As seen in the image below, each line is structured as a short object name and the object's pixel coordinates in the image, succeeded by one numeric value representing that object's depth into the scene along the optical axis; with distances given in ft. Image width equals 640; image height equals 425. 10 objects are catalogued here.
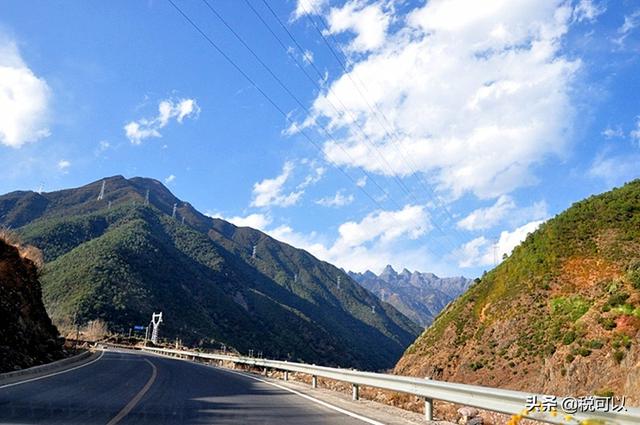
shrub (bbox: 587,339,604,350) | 136.15
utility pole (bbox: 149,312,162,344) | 238.33
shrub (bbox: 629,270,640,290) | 152.30
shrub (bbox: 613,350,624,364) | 121.80
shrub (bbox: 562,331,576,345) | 150.43
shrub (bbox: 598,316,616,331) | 142.61
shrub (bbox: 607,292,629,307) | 149.89
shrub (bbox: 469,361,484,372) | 179.81
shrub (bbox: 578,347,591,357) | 135.33
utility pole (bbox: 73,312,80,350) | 291.93
